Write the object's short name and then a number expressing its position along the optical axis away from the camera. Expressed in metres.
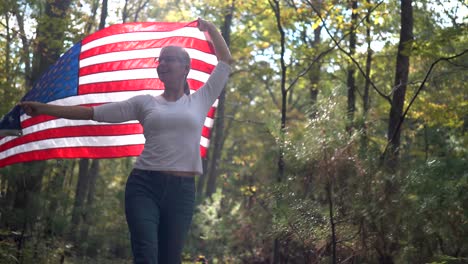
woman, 3.99
